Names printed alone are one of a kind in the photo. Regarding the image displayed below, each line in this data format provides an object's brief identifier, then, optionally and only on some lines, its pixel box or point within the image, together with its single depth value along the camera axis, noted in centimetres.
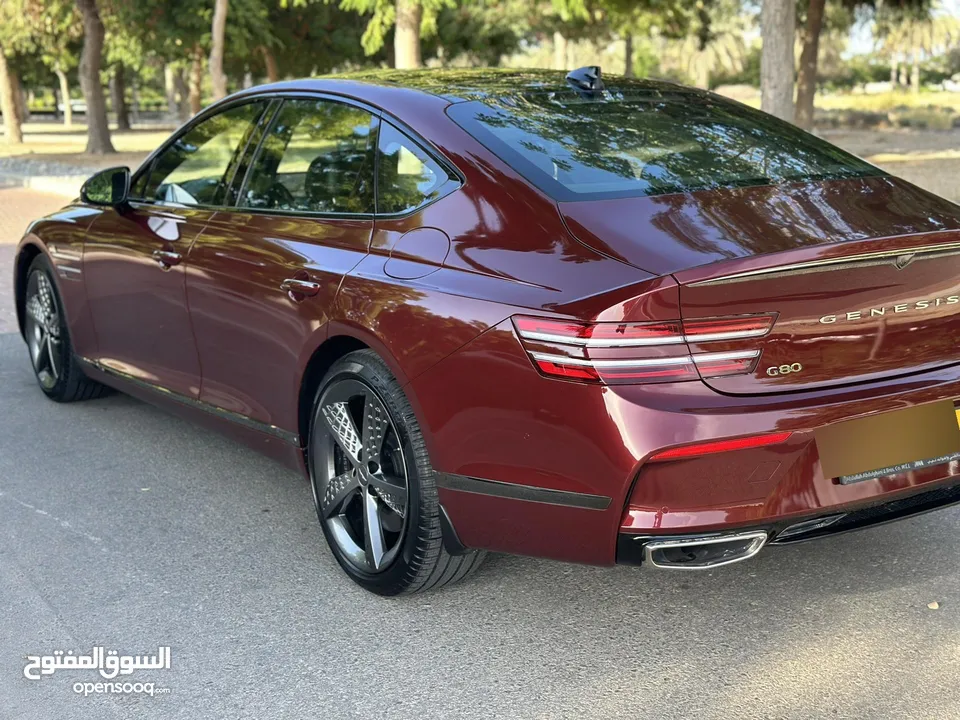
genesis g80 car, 290
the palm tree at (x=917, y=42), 8438
